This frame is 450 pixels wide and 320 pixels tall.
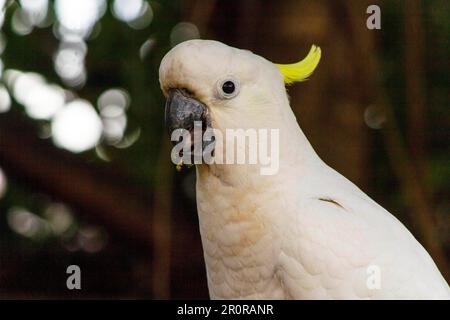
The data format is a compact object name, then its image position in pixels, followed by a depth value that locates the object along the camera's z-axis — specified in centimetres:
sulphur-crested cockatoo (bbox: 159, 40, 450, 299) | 218
